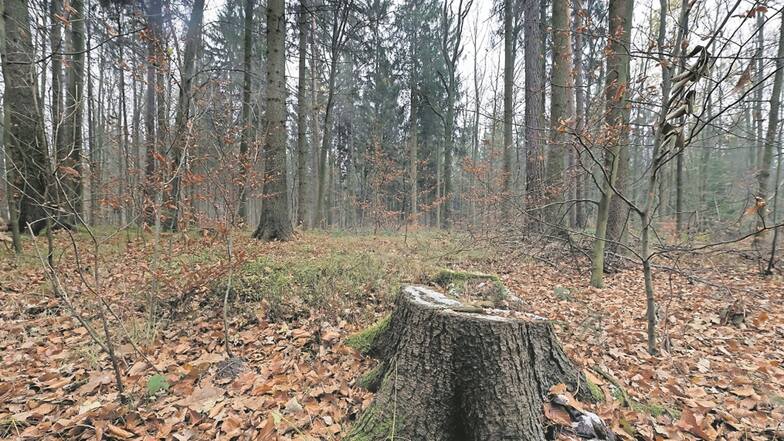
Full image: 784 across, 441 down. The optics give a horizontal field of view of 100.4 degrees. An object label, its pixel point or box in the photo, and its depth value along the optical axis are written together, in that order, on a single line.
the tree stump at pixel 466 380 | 1.70
